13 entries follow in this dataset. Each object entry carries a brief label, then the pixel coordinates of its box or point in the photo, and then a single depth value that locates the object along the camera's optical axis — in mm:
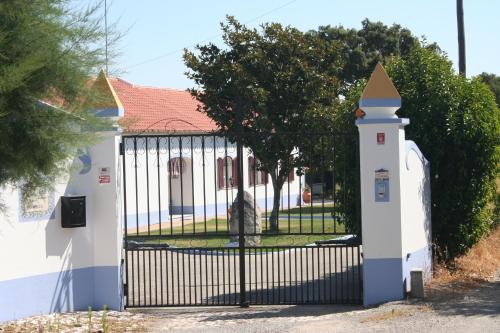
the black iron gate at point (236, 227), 12148
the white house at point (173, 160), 28609
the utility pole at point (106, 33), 8727
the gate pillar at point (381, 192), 11570
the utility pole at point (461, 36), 23125
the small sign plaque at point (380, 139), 11594
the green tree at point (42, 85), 7965
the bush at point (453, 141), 13555
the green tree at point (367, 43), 49062
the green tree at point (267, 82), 25953
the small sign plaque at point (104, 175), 11617
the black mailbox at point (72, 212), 11195
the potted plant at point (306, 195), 37656
